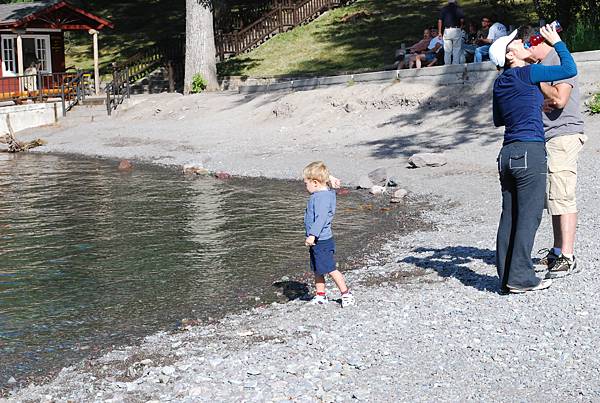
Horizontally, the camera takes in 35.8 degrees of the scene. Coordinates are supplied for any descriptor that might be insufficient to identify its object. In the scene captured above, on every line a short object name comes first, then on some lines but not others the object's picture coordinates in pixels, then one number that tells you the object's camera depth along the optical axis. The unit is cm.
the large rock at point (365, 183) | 1695
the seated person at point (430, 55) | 2370
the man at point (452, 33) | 2255
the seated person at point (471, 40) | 2297
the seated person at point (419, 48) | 2492
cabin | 3300
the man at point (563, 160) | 860
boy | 844
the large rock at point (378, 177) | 1711
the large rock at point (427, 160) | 1777
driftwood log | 2680
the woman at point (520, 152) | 794
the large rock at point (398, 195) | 1546
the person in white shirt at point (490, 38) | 2186
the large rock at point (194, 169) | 2036
